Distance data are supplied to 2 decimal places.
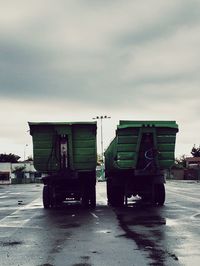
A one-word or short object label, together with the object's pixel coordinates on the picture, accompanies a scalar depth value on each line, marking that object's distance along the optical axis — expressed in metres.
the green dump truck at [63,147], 13.43
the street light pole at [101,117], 71.90
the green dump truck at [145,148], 13.30
